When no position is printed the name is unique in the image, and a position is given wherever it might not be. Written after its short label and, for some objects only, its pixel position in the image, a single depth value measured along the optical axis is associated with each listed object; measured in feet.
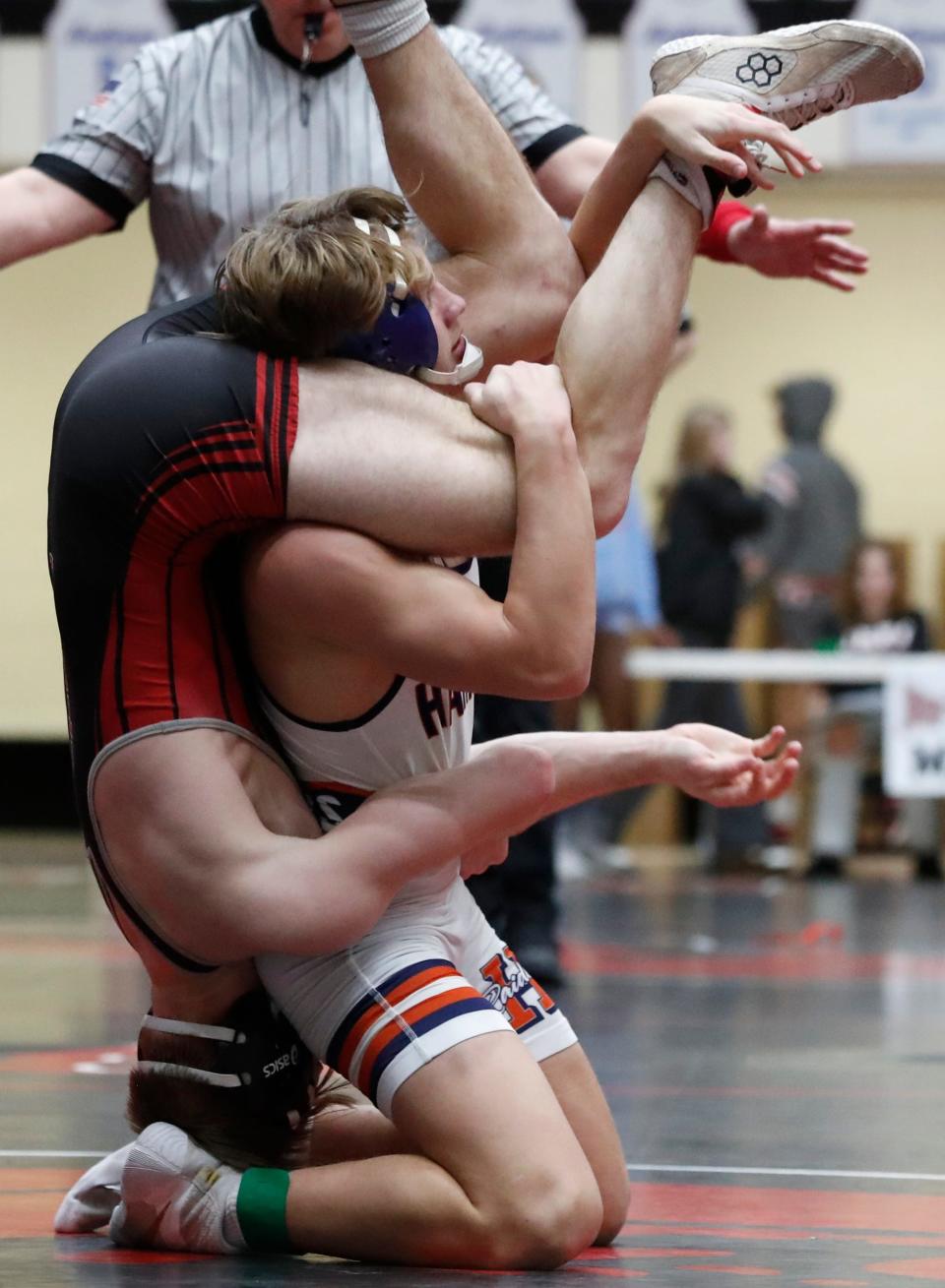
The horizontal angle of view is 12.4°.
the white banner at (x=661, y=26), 47.74
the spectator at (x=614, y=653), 43.62
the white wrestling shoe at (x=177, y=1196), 13.38
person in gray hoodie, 53.73
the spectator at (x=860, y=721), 46.74
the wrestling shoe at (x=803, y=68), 14.15
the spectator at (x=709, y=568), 48.16
